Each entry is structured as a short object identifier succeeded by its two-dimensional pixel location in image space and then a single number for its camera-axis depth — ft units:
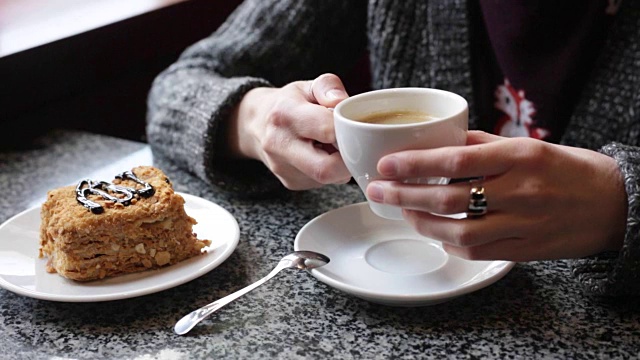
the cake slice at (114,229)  2.59
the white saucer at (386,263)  2.41
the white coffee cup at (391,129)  2.17
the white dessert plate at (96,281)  2.52
